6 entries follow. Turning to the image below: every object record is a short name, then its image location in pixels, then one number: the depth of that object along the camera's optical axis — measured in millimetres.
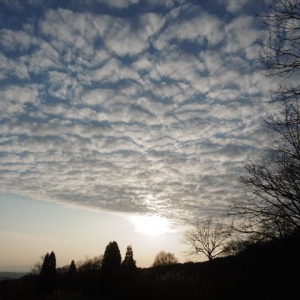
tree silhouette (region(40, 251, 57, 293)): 43272
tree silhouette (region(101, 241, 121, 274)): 38750
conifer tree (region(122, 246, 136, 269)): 39875
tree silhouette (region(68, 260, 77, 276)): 50094
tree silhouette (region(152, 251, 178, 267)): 90938
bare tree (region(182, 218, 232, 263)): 38500
